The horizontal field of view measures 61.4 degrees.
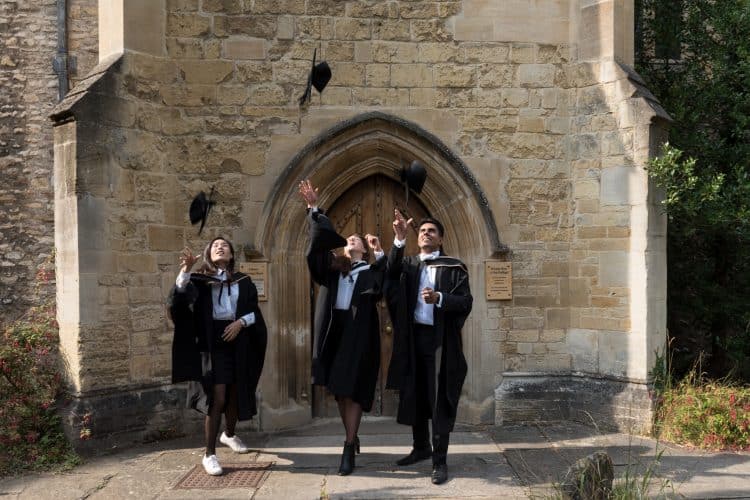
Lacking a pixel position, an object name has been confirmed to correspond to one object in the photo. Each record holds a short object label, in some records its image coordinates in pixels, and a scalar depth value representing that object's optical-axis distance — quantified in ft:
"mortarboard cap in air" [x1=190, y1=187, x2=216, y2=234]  18.86
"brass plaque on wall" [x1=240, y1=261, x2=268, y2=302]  20.92
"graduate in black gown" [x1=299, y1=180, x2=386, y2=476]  15.96
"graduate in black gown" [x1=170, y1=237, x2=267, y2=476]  16.29
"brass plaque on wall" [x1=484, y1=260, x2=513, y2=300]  21.48
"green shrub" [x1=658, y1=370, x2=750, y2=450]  18.56
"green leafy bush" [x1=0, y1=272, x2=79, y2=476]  17.78
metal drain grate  15.62
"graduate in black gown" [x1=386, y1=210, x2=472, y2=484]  15.57
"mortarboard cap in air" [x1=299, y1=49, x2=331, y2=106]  20.10
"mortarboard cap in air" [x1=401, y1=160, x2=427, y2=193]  17.62
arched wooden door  22.59
